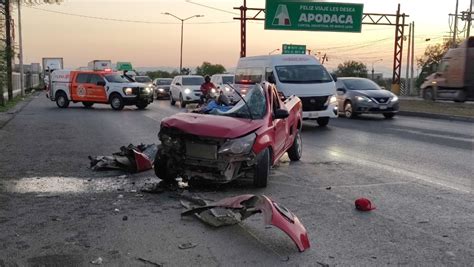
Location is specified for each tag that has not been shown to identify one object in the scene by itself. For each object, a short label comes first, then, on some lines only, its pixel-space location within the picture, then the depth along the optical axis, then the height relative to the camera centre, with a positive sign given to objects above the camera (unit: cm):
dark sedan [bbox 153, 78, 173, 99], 3988 -136
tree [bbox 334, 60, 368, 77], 11862 +110
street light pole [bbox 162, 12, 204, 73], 6450 +136
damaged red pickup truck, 709 -97
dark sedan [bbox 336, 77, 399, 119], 2025 -101
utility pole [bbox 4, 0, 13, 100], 2512 +147
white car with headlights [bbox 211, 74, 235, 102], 3206 -41
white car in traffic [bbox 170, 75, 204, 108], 2973 -104
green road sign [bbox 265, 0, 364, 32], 3098 +330
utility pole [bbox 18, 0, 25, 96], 3912 -1
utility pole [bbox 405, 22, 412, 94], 5516 +58
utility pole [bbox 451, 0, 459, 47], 4899 +457
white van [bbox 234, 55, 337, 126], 1622 -25
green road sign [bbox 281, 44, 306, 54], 4600 +202
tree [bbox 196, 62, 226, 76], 10756 +60
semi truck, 2500 -3
